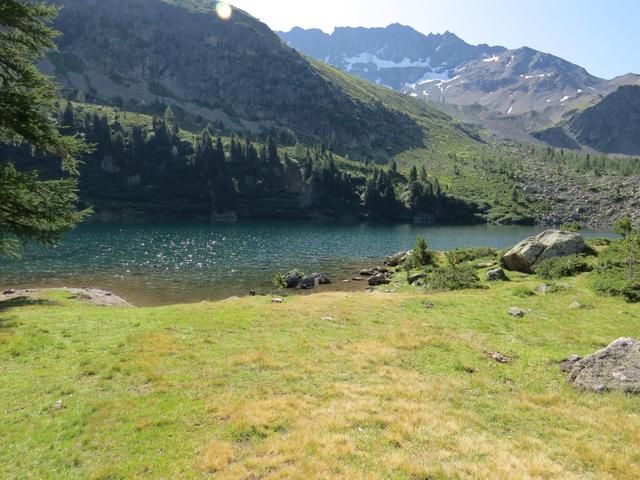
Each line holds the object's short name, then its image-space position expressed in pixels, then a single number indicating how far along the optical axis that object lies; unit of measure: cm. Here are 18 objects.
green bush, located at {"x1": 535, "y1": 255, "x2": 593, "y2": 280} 4556
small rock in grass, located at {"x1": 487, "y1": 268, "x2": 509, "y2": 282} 4841
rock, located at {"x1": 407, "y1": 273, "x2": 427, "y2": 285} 5603
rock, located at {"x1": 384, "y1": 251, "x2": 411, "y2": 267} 7610
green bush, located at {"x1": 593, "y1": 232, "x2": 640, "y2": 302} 3625
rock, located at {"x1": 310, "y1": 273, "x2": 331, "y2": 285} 6264
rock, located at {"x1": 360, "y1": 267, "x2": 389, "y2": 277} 6891
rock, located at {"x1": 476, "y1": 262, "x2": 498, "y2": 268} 5812
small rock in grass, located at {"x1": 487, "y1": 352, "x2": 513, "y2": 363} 2191
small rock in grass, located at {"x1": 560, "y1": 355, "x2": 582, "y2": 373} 2017
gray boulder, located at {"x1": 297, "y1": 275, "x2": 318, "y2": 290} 5982
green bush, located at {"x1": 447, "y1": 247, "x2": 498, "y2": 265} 6744
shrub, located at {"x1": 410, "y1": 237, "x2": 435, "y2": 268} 6719
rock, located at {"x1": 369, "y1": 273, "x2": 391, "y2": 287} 6020
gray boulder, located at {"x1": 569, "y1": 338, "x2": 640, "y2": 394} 1731
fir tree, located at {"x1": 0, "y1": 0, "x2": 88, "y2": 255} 1702
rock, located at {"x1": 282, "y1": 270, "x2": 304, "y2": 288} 6059
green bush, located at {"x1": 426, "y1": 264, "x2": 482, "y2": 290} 4672
